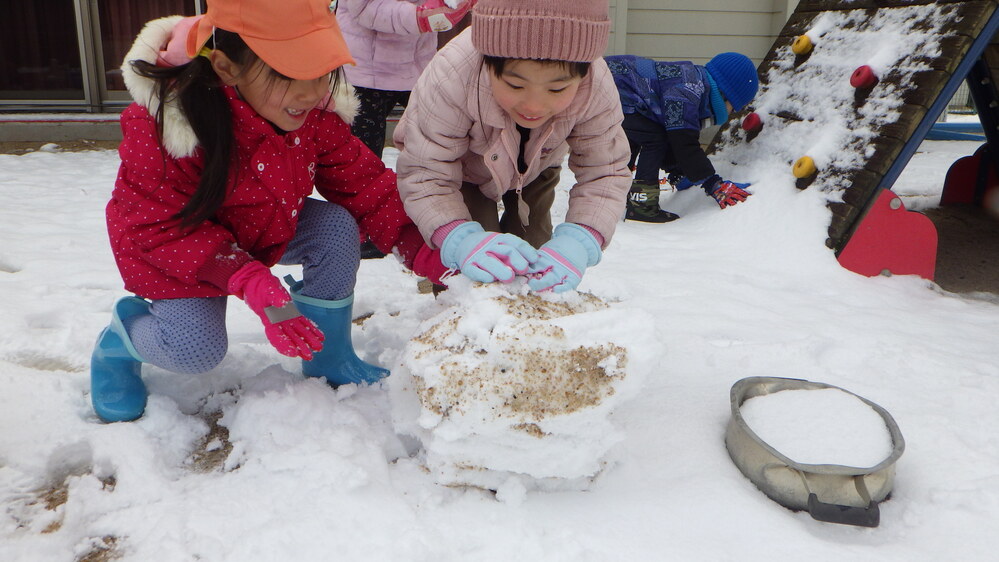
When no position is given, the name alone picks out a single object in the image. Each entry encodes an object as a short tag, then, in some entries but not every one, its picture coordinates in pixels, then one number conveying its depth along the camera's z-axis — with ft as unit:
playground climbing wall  8.51
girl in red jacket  4.31
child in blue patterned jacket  11.05
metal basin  4.14
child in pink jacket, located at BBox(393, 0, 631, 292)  4.67
